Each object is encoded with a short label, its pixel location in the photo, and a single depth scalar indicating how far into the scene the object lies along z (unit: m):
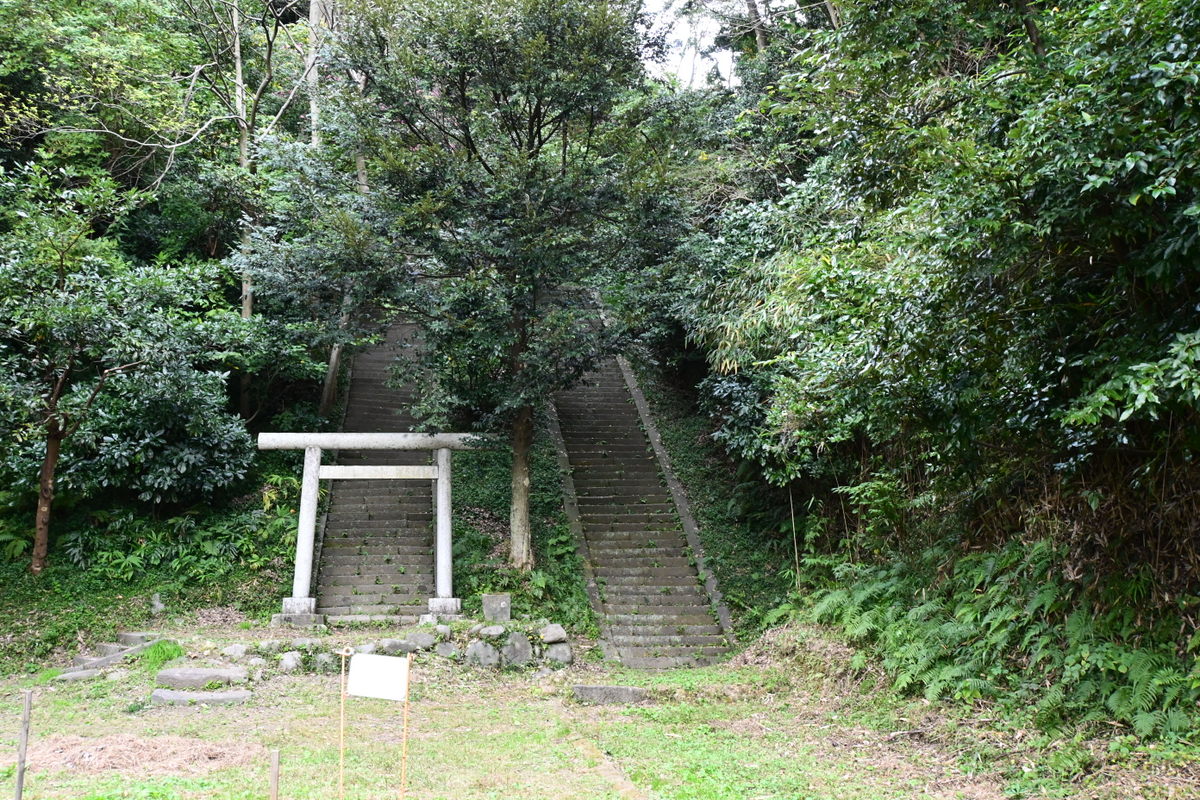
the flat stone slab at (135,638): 9.80
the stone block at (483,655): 9.80
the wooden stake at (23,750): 4.59
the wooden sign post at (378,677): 4.76
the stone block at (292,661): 9.07
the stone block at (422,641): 9.78
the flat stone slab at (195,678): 8.30
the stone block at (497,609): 10.59
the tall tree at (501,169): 10.51
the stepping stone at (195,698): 7.77
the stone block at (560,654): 10.06
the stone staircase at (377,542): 11.43
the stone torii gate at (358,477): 11.02
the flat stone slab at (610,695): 8.62
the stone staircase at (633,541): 11.01
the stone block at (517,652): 9.89
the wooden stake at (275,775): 4.29
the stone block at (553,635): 10.13
